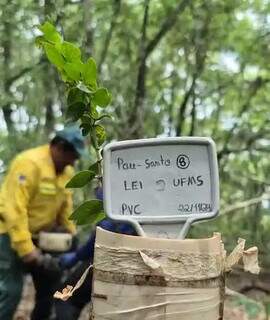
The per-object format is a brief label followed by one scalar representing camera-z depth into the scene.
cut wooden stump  0.78
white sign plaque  0.82
